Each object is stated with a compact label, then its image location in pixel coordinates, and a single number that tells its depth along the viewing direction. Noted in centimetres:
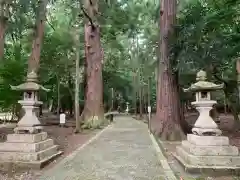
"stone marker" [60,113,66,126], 1064
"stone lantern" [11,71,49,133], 464
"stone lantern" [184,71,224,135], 425
